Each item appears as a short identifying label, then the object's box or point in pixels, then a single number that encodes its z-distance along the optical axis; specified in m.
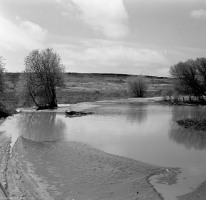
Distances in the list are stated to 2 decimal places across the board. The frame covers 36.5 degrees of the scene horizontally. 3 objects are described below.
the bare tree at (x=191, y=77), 55.75
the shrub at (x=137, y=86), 74.94
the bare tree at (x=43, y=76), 49.28
